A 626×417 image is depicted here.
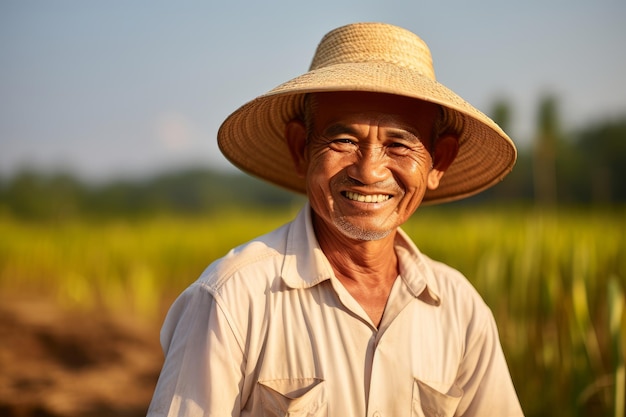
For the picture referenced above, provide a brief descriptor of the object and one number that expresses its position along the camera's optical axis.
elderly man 1.57
